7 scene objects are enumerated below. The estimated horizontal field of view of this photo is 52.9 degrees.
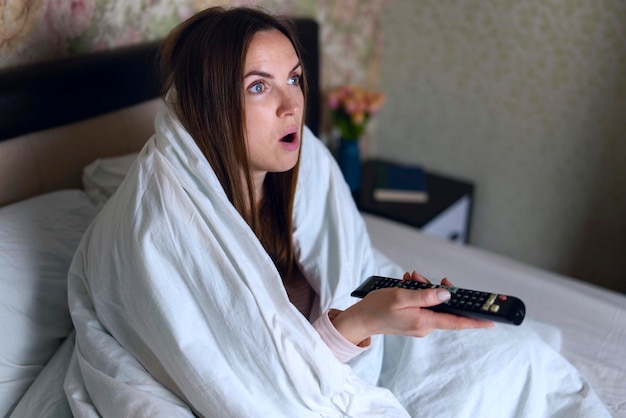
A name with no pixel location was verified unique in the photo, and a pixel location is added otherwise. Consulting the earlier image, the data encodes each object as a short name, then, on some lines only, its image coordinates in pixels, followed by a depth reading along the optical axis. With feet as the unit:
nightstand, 6.42
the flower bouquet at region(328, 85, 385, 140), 6.53
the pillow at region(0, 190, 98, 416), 3.27
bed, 3.33
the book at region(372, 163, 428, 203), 6.72
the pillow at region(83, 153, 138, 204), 4.01
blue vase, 6.78
